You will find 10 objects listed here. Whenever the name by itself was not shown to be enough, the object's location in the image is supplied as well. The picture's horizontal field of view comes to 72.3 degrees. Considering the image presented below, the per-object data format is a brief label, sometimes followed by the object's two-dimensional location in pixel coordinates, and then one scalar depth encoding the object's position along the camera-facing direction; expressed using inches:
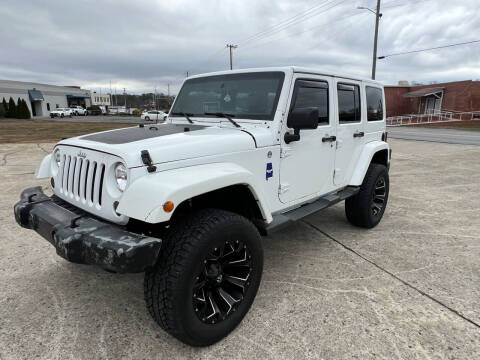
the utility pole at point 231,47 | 1694.8
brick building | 1279.5
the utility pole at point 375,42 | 957.2
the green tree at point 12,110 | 1487.5
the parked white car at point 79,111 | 2030.0
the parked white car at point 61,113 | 1825.8
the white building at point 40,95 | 1986.6
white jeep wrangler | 77.1
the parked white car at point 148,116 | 1377.1
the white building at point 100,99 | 3707.9
